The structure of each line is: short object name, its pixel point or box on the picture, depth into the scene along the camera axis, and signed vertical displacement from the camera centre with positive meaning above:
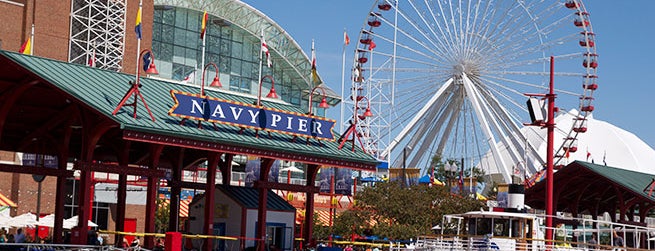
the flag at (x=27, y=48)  44.47 +7.18
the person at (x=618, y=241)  42.62 -0.42
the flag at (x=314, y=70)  49.47 +7.36
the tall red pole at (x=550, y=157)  38.09 +2.73
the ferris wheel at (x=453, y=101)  89.19 +11.40
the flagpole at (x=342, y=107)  94.06 +10.65
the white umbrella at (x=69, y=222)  60.15 -0.77
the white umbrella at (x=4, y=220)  52.58 -0.72
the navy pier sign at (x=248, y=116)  39.94 +4.27
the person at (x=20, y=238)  42.12 -1.30
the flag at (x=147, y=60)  38.47 +5.90
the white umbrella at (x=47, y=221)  56.66 -0.73
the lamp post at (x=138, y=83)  36.83 +4.84
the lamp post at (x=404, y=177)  73.82 +3.44
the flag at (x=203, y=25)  44.01 +8.37
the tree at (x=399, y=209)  68.00 +1.00
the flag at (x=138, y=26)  39.79 +7.44
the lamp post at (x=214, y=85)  41.25 +5.62
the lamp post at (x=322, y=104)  44.84 +5.41
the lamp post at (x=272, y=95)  45.66 +5.66
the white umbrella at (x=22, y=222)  52.91 -0.76
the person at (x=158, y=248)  42.10 -1.50
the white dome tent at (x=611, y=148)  144.25 +12.31
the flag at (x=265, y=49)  48.41 +8.15
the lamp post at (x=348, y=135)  47.34 +4.09
